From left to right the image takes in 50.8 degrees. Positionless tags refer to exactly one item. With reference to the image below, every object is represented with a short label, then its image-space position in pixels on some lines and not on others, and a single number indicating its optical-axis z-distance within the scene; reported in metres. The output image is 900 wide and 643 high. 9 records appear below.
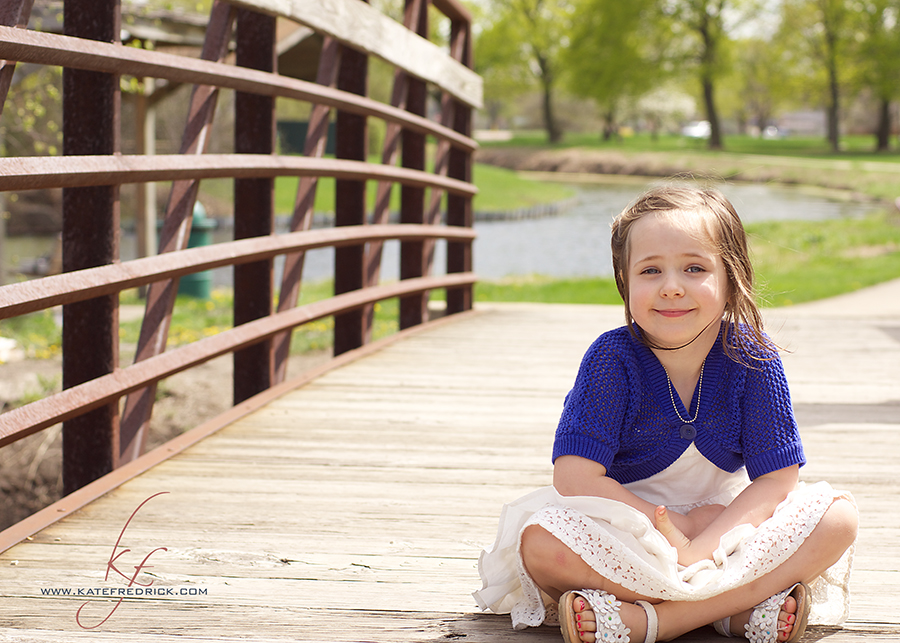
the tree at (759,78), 42.62
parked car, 84.31
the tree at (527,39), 48.28
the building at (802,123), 84.62
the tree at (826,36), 37.50
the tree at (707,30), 38.72
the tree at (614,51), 40.09
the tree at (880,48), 36.38
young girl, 1.61
